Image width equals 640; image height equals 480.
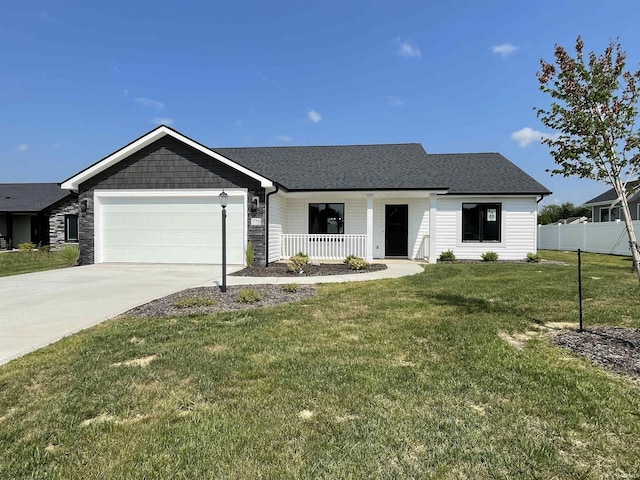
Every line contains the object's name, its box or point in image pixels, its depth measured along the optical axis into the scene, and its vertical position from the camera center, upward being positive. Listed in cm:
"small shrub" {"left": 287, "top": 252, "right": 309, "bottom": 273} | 1130 -101
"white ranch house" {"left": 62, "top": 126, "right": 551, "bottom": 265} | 1315 +100
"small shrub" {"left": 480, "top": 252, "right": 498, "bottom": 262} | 1498 -101
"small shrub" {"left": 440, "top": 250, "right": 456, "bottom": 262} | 1502 -99
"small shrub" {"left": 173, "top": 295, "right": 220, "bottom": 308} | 650 -128
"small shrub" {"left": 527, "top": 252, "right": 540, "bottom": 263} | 1464 -102
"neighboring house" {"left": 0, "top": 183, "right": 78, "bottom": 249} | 2188 +88
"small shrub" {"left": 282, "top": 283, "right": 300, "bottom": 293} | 797 -123
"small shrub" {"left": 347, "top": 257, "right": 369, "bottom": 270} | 1171 -103
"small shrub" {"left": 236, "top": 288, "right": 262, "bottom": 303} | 692 -124
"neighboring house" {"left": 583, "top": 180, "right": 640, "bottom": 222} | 2321 +180
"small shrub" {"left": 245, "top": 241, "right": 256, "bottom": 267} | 1254 -78
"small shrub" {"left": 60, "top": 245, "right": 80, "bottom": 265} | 1362 -91
